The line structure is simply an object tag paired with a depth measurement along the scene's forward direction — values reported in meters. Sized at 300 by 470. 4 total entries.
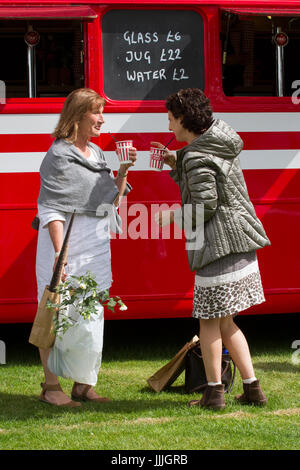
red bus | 10.83
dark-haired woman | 8.51
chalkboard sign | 10.95
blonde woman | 8.73
